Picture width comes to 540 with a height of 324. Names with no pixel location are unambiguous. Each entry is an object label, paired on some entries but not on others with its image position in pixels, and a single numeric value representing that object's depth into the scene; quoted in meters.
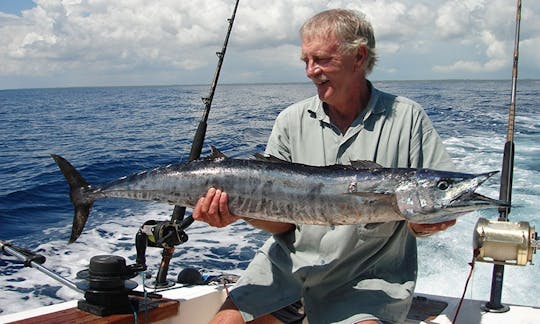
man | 2.59
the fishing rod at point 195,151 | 3.29
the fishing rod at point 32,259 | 2.73
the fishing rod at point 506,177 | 3.28
